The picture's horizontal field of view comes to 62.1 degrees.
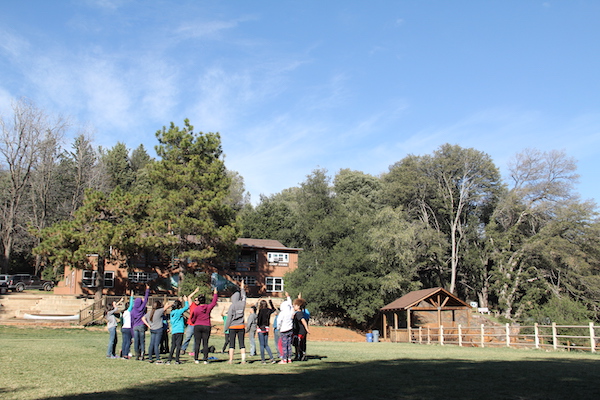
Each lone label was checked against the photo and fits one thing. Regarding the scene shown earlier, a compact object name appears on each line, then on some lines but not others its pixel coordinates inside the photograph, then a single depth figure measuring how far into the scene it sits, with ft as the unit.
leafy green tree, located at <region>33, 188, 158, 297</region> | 113.80
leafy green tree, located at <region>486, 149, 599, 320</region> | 148.36
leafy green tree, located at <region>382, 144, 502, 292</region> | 177.47
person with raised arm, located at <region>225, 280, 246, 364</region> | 37.40
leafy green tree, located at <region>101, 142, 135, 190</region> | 231.91
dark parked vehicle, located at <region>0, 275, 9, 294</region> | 134.00
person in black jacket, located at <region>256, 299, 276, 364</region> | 39.11
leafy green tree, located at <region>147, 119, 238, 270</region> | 127.24
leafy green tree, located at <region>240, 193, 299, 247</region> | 206.28
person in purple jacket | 40.06
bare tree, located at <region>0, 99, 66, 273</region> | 163.53
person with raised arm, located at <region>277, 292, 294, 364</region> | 39.22
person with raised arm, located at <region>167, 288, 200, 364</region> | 37.24
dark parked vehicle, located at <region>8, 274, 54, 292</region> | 151.84
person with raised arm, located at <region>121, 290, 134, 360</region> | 41.04
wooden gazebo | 103.30
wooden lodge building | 145.79
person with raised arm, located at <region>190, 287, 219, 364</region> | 36.11
